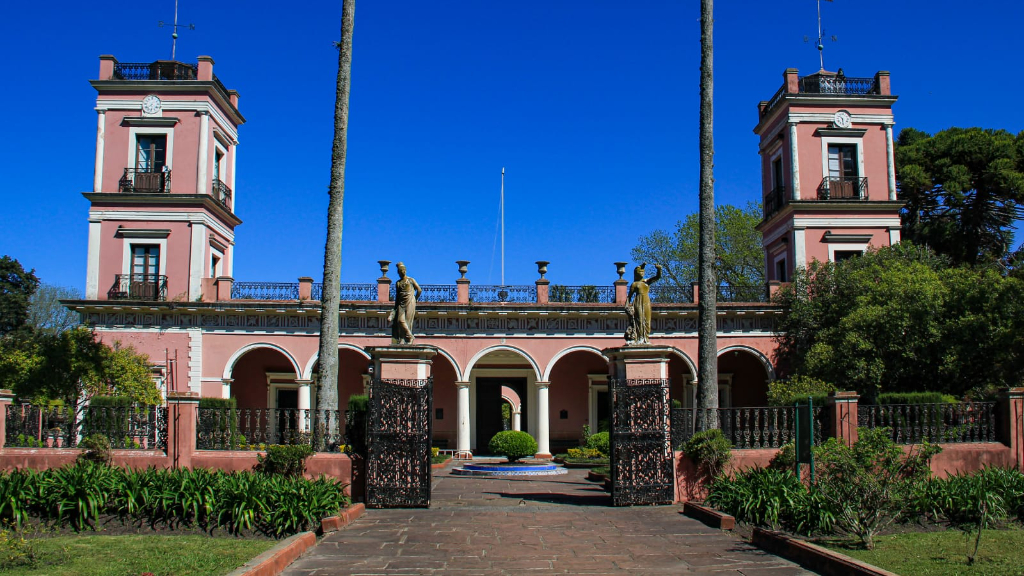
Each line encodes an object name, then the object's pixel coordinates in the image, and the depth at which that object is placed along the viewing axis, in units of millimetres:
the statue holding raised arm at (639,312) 12445
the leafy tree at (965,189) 27672
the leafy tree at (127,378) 21344
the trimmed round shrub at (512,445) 18438
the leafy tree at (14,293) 42188
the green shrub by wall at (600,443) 21522
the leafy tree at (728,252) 39312
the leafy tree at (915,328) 18312
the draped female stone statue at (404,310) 12195
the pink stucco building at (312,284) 23797
